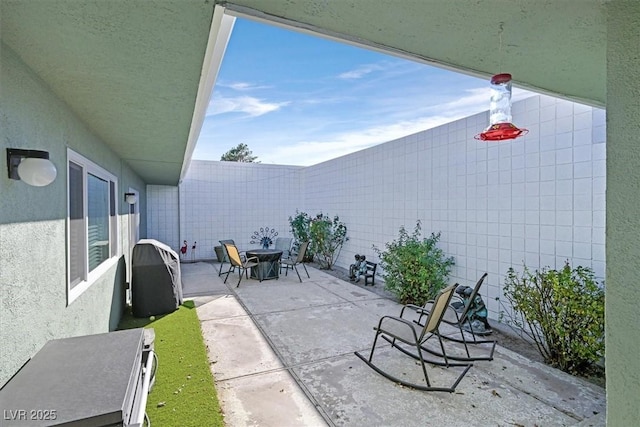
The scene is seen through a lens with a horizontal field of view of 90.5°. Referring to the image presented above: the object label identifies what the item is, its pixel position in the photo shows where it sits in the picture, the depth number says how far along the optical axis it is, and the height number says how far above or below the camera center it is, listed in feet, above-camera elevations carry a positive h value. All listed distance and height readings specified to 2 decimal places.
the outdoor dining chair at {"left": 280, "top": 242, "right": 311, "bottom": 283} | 24.49 -3.73
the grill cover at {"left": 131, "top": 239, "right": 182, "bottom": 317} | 15.78 -3.67
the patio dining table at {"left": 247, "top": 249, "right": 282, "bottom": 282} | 23.52 -4.22
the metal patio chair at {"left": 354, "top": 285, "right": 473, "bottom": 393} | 9.53 -4.12
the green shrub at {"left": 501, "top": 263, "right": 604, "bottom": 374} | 9.93 -3.60
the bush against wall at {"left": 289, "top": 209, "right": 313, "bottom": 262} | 32.09 -2.32
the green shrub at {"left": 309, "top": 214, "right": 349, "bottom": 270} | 28.71 -2.80
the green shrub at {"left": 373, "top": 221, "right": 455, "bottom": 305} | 17.02 -3.38
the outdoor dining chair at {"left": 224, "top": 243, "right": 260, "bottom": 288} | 22.89 -3.71
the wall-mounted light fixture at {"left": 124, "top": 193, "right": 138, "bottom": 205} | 17.94 +0.67
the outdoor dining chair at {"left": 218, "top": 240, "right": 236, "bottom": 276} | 25.04 -4.08
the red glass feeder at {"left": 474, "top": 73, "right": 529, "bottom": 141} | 6.98 +2.21
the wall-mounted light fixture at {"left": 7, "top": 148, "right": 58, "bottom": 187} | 5.04 +0.69
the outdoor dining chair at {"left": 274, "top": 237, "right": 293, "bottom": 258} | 28.76 -3.27
